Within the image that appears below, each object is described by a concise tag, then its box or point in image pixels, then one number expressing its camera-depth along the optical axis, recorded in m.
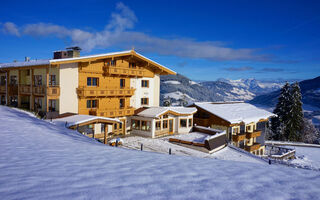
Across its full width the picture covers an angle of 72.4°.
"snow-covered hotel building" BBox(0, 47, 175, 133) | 23.89
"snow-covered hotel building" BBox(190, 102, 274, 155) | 31.86
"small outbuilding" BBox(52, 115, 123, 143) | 19.43
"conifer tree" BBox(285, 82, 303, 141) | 47.56
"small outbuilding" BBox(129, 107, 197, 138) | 29.09
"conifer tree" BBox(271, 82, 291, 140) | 48.19
